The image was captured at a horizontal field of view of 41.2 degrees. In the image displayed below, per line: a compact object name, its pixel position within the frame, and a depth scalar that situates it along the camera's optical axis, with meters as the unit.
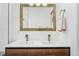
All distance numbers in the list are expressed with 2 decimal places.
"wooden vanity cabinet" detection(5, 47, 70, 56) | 1.51
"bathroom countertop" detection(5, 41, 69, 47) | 1.57
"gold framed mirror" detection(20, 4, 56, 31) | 1.67
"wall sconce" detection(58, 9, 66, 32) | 1.64
